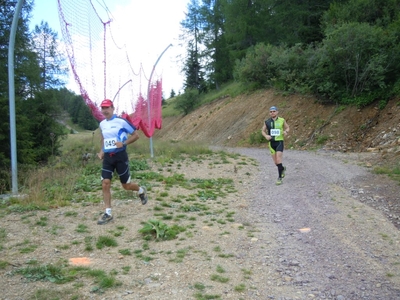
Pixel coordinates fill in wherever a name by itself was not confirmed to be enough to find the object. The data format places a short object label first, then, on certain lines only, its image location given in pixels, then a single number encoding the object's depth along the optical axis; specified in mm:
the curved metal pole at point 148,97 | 12991
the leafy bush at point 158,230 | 4930
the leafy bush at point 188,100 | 42344
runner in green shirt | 9172
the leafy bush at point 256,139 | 22077
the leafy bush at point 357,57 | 17250
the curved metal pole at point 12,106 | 7227
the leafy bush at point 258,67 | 26984
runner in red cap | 5855
